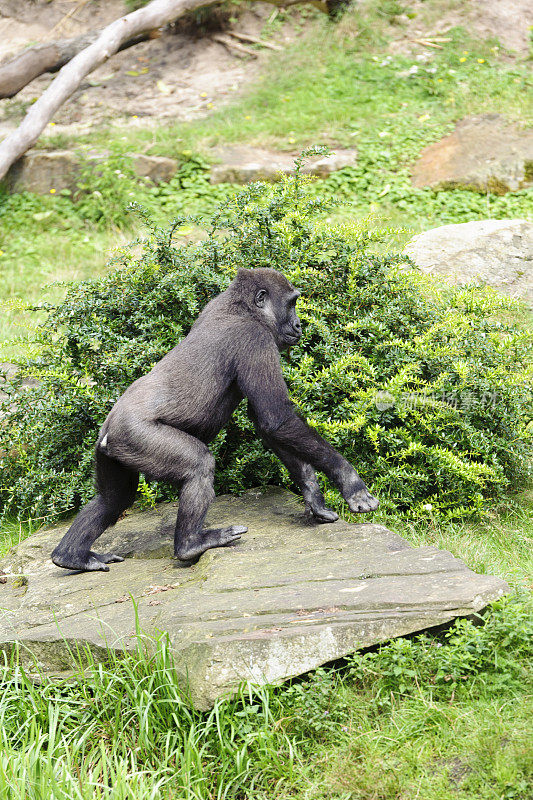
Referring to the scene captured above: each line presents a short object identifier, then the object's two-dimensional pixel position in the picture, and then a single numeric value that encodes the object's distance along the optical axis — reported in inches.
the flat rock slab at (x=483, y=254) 585.3
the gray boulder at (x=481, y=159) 756.0
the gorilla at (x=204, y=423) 320.5
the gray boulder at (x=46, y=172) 808.9
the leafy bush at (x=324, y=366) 385.1
